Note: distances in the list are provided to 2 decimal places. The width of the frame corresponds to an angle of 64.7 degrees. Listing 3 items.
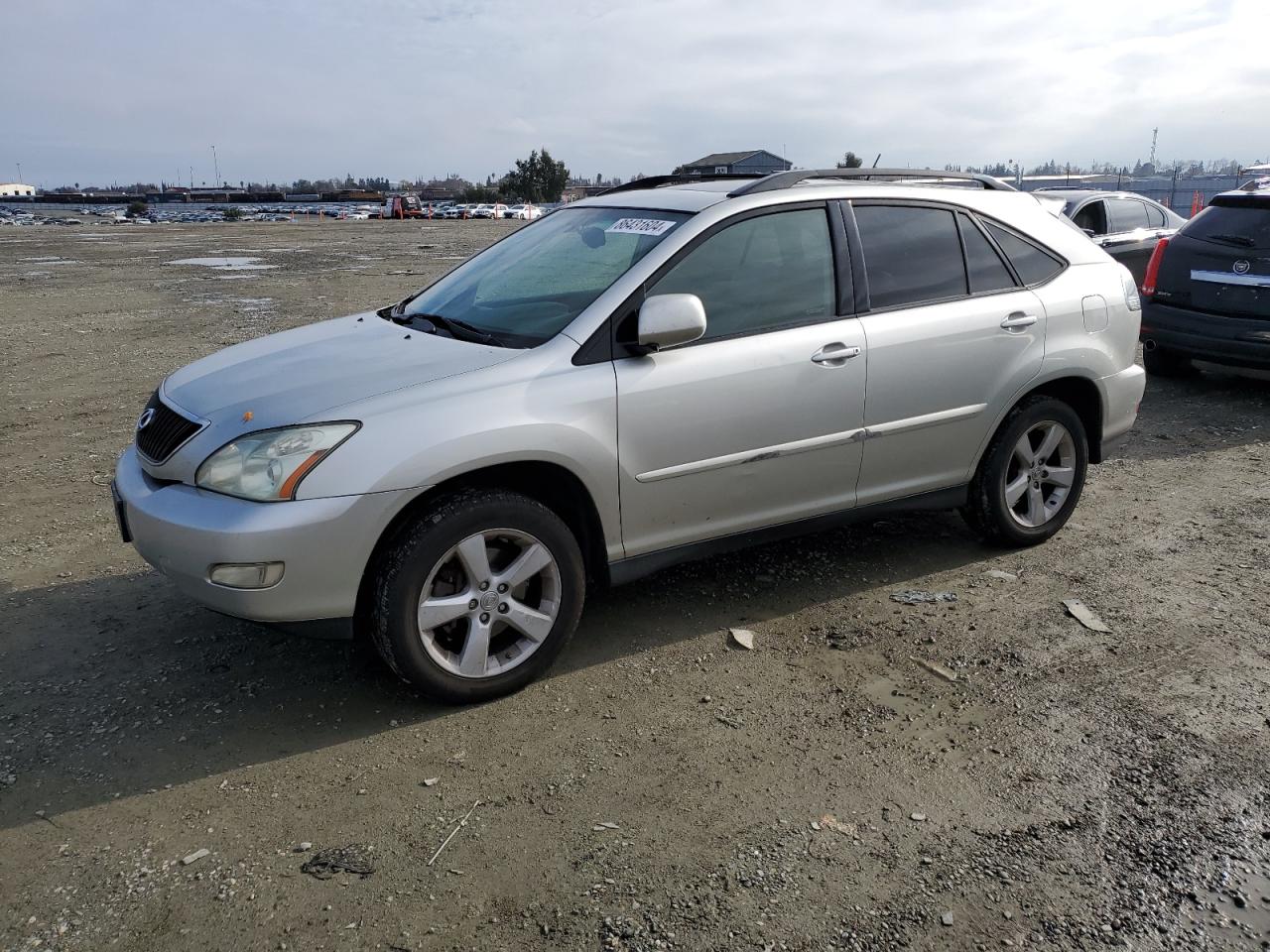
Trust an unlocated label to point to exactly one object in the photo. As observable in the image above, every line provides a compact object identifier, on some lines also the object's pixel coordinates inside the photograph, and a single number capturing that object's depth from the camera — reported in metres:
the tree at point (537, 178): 96.75
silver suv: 3.37
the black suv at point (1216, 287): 7.93
